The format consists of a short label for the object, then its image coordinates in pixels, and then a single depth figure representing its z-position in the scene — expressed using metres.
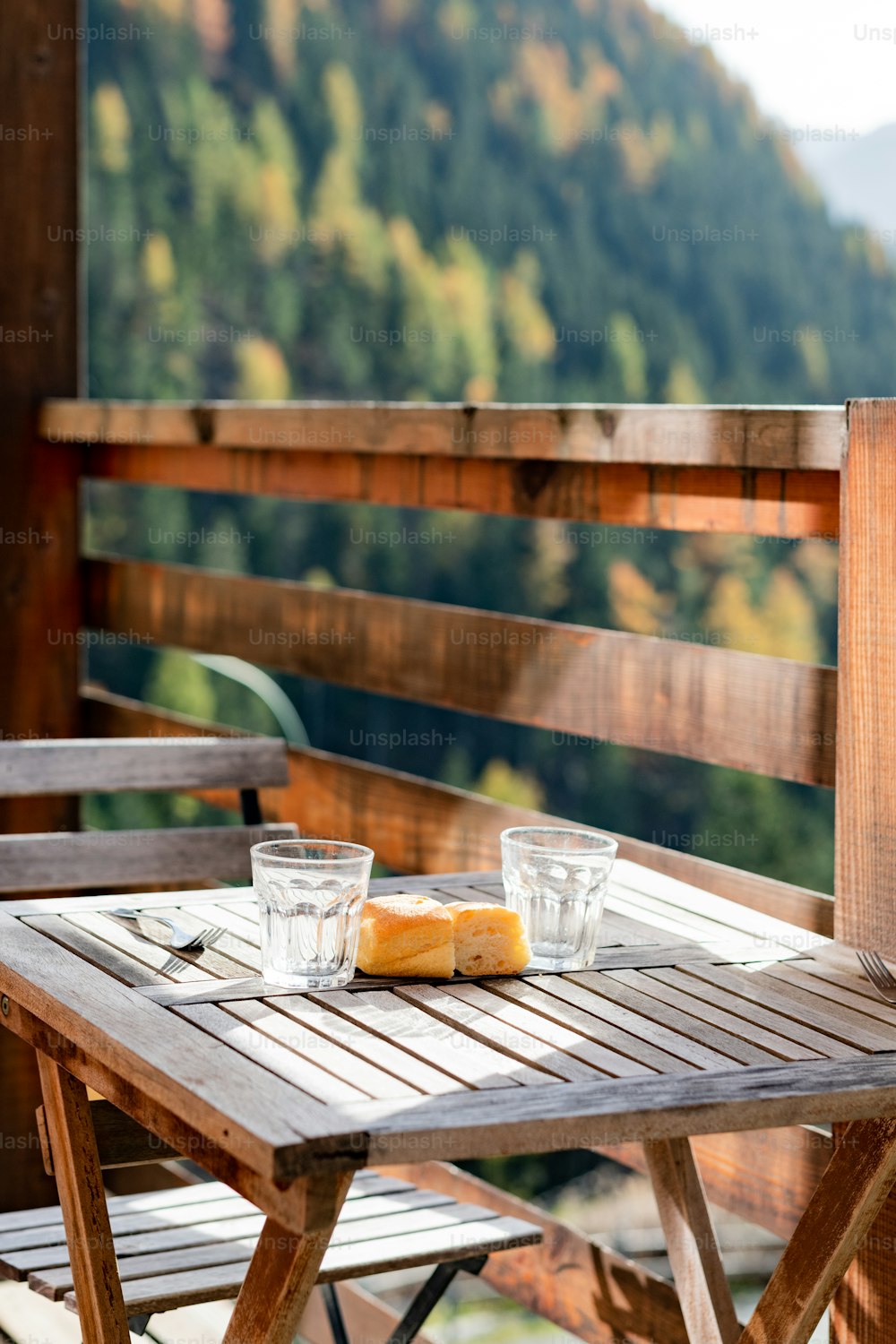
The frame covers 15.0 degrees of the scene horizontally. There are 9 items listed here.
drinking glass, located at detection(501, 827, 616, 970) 2.33
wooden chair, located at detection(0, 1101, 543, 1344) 2.56
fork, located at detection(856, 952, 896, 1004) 2.32
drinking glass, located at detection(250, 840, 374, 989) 2.24
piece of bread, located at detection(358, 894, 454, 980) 2.27
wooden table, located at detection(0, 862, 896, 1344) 2.02
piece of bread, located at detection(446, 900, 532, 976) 2.29
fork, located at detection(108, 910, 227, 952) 2.35
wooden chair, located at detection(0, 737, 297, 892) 2.99
